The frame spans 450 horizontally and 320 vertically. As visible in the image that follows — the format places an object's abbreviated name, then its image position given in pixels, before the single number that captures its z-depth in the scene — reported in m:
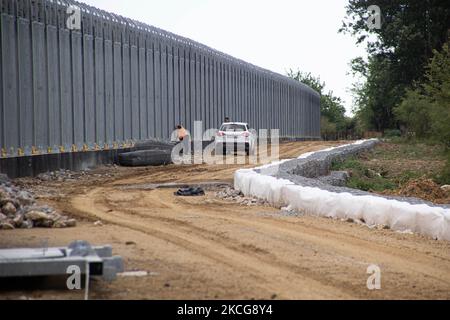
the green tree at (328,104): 134.12
